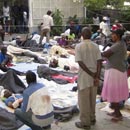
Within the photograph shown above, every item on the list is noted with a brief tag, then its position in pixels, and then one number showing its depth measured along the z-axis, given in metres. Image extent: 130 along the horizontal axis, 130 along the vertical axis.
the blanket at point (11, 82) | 8.27
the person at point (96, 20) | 21.86
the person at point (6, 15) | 21.42
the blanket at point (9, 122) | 6.25
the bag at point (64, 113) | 6.80
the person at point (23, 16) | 22.02
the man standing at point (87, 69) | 6.02
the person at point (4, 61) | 10.27
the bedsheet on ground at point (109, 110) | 7.10
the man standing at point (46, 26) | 16.88
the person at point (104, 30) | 18.37
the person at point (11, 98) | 7.25
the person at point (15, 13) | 22.39
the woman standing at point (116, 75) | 6.54
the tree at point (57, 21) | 20.75
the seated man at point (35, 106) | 5.59
